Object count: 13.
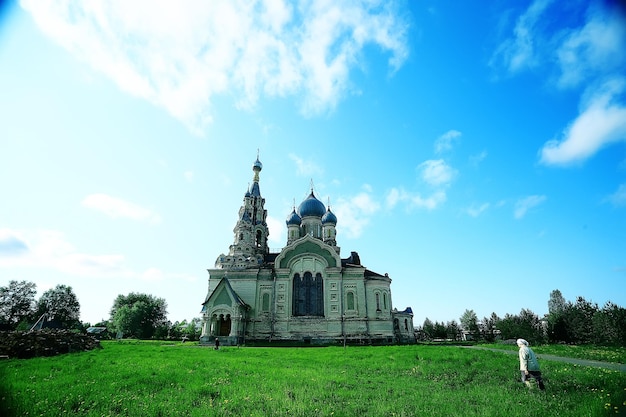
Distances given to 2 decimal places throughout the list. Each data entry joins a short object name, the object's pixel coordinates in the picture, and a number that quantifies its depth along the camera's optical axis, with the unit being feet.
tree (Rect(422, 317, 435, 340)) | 229.04
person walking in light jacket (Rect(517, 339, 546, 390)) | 29.48
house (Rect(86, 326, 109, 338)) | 200.89
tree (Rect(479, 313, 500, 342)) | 188.46
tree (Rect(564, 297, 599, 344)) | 146.08
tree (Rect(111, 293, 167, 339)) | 204.54
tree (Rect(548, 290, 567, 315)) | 237.20
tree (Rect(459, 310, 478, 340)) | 214.48
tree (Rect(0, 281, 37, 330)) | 246.68
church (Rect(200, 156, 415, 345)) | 122.93
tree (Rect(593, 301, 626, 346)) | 124.69
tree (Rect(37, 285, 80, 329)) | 256.93
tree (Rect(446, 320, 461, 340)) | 225.15
